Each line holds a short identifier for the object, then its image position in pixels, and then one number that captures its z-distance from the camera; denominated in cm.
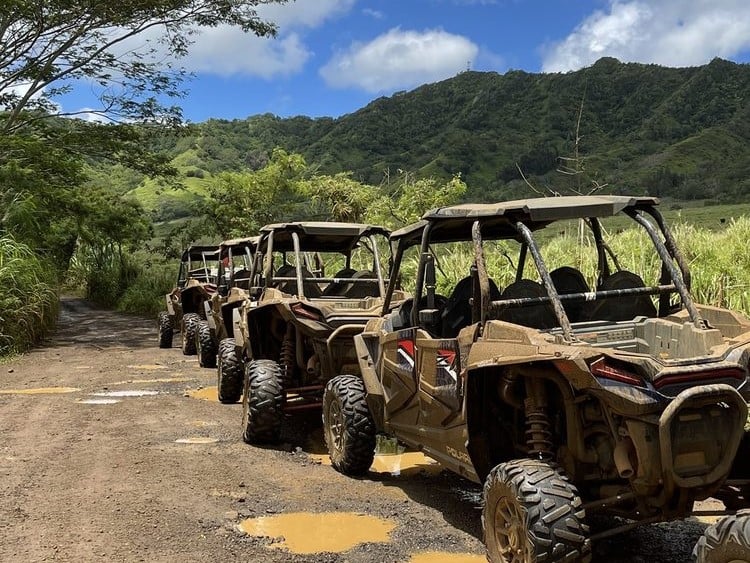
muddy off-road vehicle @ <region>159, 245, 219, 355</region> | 1407
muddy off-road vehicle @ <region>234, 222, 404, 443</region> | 708
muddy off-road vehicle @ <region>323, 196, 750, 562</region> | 341
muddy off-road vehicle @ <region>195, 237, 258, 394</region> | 922
